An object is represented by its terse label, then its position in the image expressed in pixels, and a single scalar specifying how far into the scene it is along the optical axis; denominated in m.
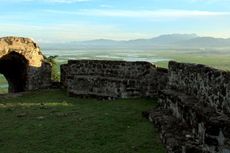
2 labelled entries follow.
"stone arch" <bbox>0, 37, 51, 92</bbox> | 12.70
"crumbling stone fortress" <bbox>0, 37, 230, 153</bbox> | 4.97
